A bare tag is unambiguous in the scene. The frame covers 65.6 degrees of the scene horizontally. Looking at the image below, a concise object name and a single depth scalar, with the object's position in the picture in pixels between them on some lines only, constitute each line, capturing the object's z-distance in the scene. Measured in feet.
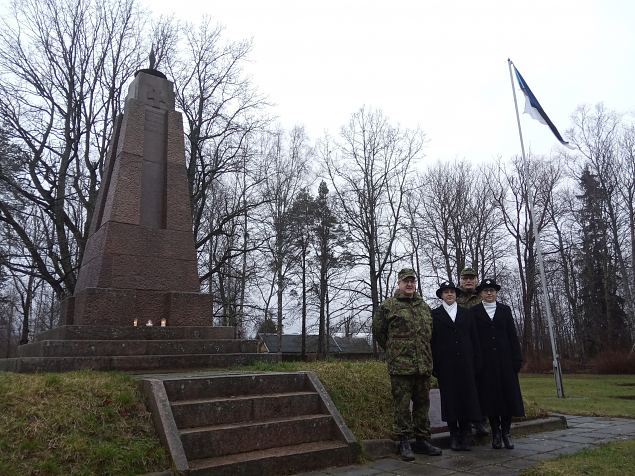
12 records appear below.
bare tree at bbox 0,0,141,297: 52.13
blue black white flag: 49.84
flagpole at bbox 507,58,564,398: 44.73
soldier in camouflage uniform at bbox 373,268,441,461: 17.42
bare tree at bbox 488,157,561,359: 104.83
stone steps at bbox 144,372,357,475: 14.21
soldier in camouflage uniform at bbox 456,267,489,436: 21.40
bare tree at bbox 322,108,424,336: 88.43
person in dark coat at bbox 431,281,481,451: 18.37
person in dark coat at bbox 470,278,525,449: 18.72
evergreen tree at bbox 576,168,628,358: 104.27
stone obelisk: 24.71
